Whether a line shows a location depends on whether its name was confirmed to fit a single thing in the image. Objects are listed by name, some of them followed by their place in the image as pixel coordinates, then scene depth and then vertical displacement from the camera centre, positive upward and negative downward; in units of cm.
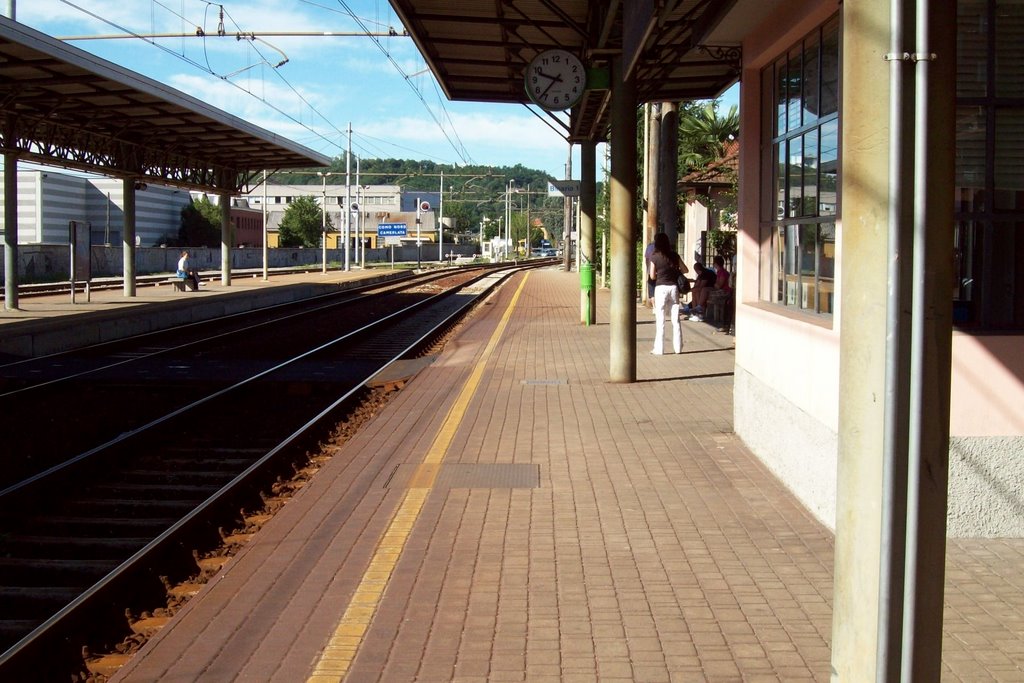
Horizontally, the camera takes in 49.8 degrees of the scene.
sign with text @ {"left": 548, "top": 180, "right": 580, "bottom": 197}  2600 +222
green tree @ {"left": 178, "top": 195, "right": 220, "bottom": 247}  9312 +459
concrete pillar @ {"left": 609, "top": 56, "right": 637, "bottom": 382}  1312 +61
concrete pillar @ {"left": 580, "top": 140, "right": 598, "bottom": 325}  2264 +148
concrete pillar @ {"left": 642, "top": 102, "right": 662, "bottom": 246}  2486 +240
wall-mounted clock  1460 +270
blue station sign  7400 +345
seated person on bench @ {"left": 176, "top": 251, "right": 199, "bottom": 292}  3681 +34
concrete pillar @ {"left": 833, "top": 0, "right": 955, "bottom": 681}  327 -21
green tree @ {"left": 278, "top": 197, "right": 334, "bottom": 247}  10362 +545
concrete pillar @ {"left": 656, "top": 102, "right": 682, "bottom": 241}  2294 +234
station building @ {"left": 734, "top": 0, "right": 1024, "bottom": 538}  598 +2
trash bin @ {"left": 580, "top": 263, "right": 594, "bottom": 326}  2158 -14
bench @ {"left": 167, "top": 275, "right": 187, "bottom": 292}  3697 -3
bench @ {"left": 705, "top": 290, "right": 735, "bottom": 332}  2045 -50
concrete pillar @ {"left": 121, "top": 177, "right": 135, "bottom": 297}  3155 +133
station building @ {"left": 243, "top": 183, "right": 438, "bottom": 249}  12461 +997
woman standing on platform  1525 +9
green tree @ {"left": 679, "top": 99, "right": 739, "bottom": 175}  3406 +450
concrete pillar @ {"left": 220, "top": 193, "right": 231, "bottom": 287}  4072 +155
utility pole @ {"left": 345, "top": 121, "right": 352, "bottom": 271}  5459 +502
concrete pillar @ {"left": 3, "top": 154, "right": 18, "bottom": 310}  2406 +113
